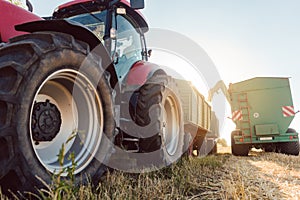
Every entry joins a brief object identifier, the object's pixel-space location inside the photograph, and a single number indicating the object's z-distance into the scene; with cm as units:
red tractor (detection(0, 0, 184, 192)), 150
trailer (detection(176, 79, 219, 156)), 482
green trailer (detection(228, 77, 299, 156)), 870
